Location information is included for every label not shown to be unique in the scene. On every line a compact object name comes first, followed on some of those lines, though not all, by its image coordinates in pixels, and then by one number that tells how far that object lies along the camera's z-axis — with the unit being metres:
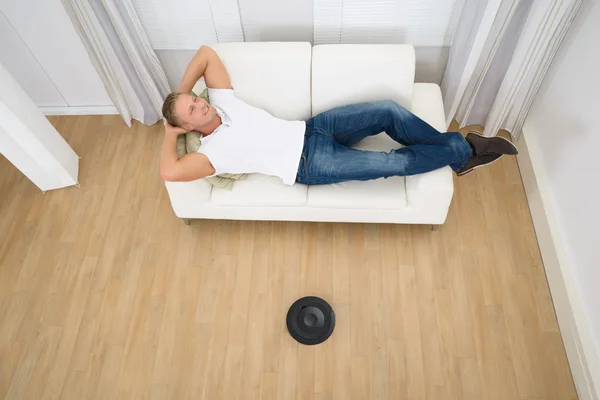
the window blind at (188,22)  2.41
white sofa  2.21
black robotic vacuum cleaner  2.18
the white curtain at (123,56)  2.33
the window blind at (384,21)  2.34
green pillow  2.11
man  2.09
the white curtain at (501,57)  2.11
